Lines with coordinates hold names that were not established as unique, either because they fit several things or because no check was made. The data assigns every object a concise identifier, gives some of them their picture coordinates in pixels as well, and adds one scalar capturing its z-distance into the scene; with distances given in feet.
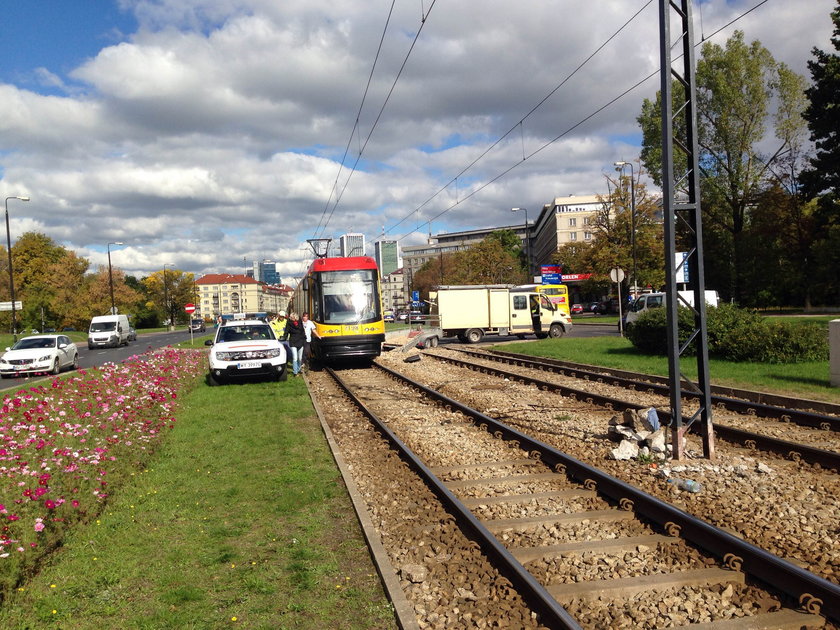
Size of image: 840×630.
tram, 67.46
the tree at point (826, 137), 112.57
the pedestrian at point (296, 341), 65.38
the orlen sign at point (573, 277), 202.90
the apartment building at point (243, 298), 630.74
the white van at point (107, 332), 139.33
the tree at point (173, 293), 349.94
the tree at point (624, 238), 165.07
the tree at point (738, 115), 135.95
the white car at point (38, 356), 74.02
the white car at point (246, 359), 54.54
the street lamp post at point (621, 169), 128.26
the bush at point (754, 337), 51.93
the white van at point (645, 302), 87.77
